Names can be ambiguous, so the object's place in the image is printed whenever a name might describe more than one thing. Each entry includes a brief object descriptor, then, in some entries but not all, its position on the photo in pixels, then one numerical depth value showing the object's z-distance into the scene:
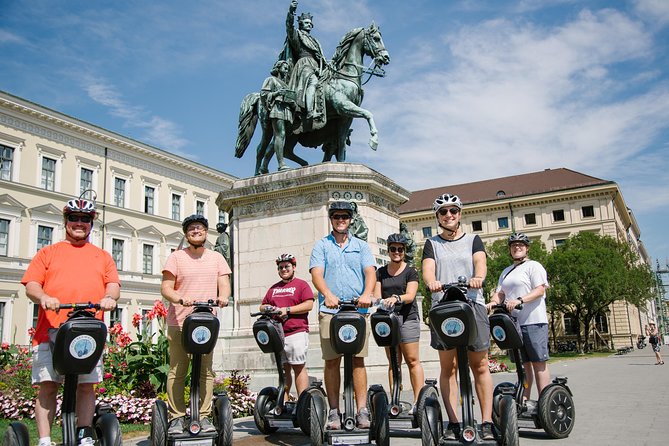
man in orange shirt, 4.29
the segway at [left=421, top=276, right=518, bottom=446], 4.48
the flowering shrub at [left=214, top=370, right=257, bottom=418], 8.47
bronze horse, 12.89
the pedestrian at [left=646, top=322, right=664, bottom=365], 22.92
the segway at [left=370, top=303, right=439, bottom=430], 5.63
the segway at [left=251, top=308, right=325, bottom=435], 5.83
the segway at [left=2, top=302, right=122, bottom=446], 4.02
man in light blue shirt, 5.22
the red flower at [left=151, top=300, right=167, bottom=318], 8.81
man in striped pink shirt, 5.19
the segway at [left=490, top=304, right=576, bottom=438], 5.88
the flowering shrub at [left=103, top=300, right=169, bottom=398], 8.30
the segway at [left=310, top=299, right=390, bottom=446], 4.84
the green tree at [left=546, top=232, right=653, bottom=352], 44.06
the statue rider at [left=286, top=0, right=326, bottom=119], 13.16
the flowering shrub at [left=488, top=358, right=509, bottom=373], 17.76
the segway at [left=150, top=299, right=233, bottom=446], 4.87
